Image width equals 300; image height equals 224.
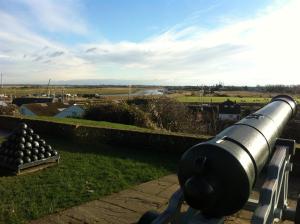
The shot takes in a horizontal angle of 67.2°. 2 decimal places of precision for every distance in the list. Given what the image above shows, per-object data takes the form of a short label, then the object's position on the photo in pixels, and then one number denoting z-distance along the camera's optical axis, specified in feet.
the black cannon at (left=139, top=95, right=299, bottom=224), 6.56
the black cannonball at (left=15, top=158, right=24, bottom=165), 16.58
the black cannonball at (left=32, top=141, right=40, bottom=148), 17.84
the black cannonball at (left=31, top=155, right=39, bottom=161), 17.36
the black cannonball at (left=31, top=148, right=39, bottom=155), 17.64
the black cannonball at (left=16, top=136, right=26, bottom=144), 17.10
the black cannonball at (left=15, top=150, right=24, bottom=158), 16.96
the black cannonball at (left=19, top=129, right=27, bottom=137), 17.22
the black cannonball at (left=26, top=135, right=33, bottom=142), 17.45
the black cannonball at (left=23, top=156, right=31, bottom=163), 16.96
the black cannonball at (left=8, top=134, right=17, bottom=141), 17.34
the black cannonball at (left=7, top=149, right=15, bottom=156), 17.29
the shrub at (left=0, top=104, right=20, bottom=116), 43.88
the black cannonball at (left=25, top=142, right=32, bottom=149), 17.41
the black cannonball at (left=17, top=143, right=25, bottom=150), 17.16
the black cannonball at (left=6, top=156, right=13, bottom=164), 16.94
